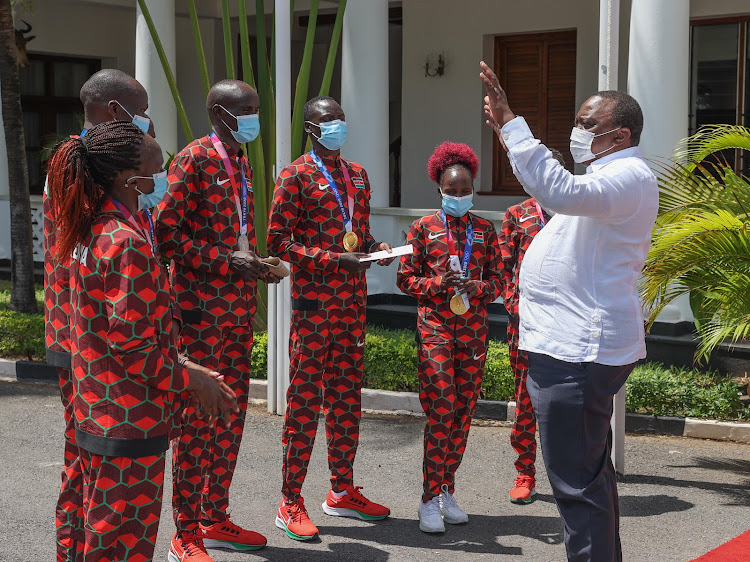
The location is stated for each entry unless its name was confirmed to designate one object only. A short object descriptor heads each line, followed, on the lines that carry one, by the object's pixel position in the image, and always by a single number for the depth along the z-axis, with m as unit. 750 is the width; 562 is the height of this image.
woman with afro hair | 5.35
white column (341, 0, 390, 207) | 11.10
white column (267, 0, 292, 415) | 7.42
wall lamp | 13.70
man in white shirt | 3.77
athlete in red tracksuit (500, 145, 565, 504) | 5.90
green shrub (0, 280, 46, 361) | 9.86
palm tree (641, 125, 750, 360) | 6.10
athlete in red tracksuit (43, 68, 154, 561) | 3.89
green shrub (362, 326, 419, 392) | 8.48
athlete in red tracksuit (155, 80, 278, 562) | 4.68
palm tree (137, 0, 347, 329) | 8.87
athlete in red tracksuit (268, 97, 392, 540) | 5.22
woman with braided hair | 3.23
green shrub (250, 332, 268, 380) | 8.85
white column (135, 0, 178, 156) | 12.03
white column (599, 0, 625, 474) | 6.10
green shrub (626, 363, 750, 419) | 7.51
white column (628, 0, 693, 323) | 9.05
